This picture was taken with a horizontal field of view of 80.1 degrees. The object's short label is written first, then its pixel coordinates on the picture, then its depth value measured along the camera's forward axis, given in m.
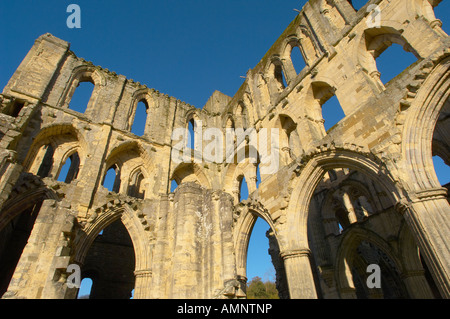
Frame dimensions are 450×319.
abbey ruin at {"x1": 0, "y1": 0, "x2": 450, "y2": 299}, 5.13
